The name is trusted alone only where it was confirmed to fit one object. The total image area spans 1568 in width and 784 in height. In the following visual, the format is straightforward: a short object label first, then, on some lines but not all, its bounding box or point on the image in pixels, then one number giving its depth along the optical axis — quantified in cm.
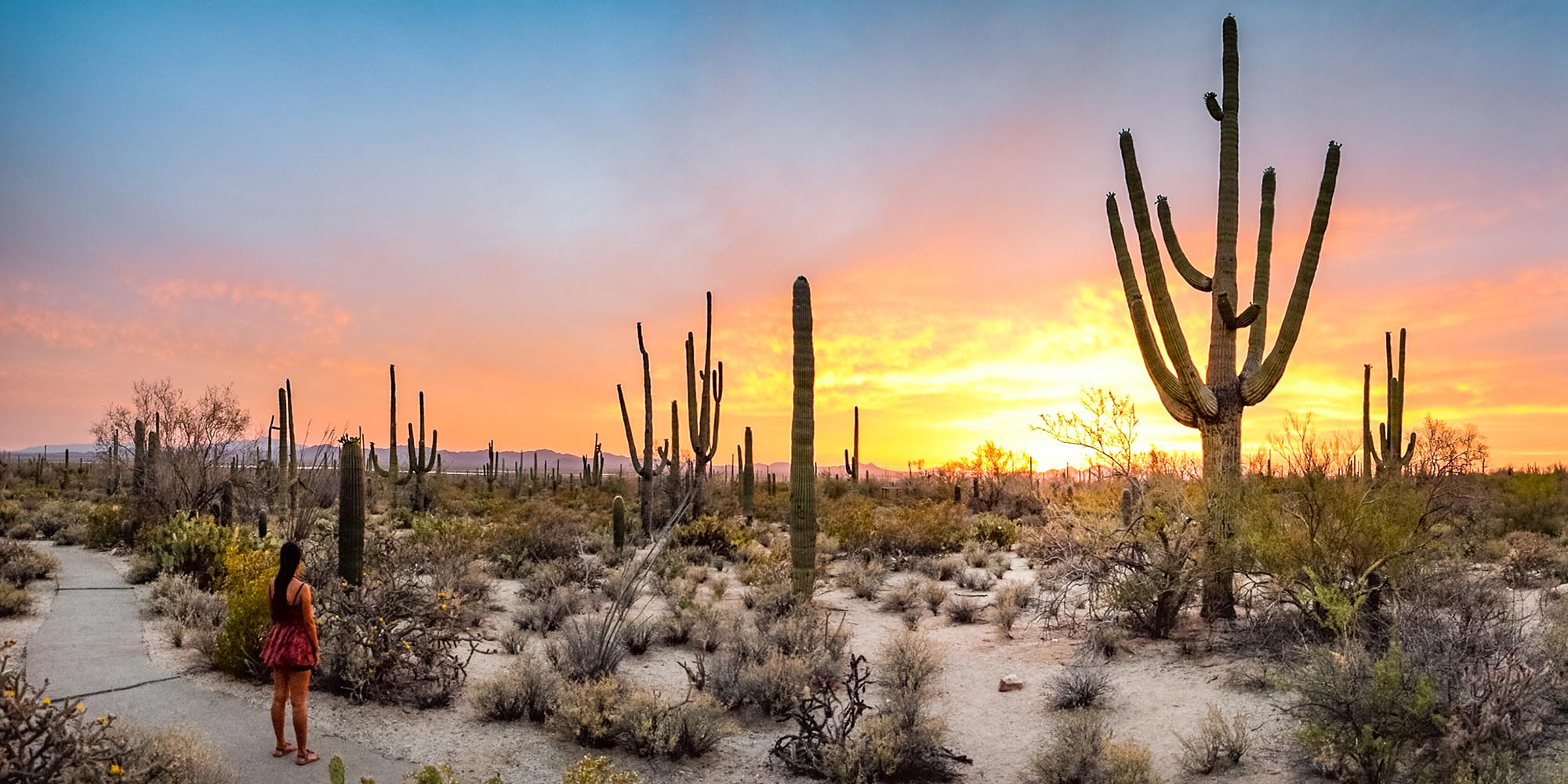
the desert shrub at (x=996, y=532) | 2308
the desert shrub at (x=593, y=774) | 597
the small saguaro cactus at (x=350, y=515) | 1194
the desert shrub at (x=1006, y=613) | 1294
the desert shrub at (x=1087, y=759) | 689
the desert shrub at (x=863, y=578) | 1614
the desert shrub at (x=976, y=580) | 1695
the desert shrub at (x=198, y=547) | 1582
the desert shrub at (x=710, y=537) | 2118
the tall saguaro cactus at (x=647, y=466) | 2389
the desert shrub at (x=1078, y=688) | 926
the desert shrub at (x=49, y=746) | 552
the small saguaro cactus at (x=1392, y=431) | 2570
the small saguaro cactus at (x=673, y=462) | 2536
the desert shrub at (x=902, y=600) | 1512
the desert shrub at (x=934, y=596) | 1498
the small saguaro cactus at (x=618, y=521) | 2033
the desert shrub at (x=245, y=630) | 984
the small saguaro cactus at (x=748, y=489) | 2838
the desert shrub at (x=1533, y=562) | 1439
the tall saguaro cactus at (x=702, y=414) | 2438
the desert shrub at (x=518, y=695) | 885
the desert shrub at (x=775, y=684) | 931
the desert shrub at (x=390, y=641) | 923
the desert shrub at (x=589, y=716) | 808
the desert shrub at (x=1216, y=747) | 739
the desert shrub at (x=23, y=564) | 1581
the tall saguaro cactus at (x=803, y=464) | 1348
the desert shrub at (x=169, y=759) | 616
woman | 709
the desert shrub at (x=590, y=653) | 986
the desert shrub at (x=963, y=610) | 1398
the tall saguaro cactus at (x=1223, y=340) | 1145
